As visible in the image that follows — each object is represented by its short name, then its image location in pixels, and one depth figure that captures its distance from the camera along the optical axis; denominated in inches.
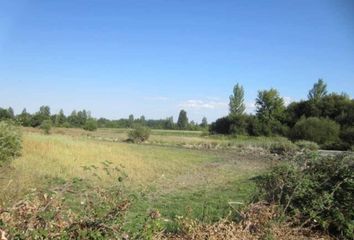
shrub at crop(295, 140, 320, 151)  1624.1
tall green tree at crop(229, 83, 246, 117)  3356.3
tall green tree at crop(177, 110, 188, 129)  4933.6
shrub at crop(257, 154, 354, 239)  271.7
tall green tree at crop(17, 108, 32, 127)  2726.4
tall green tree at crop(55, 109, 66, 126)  3344.0
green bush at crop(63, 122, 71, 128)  3238.2
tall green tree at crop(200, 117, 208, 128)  5147.6
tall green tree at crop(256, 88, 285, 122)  2770.7
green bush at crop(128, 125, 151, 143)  2191.2
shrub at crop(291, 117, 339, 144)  2167.8
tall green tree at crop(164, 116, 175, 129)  5017.7
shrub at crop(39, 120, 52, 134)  2175.7
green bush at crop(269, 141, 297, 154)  1664.2
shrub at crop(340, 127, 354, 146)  2021.4
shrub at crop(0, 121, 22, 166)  707.4
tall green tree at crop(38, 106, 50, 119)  3074.3
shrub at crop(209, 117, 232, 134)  2981.8
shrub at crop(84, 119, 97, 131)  3225.9
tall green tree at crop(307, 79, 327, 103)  2869.1
